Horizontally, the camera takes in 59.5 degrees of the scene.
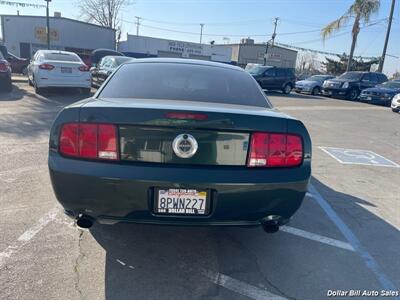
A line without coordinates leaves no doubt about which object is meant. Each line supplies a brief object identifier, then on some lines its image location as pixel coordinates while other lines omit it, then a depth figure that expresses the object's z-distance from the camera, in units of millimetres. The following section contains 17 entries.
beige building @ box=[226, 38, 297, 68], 68500
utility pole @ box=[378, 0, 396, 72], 27391
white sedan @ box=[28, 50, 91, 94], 11508
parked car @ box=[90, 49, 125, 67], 24766
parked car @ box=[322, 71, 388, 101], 22250
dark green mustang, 2438
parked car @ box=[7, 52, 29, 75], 23981
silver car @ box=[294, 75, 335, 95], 24500
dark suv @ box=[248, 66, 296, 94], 22375
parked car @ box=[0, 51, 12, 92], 11953
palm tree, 28078
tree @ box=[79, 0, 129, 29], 50906
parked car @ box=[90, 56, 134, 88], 14039
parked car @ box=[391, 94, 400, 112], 15833
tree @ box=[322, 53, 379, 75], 51406
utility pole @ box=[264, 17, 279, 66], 58938
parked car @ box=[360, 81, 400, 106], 19281
